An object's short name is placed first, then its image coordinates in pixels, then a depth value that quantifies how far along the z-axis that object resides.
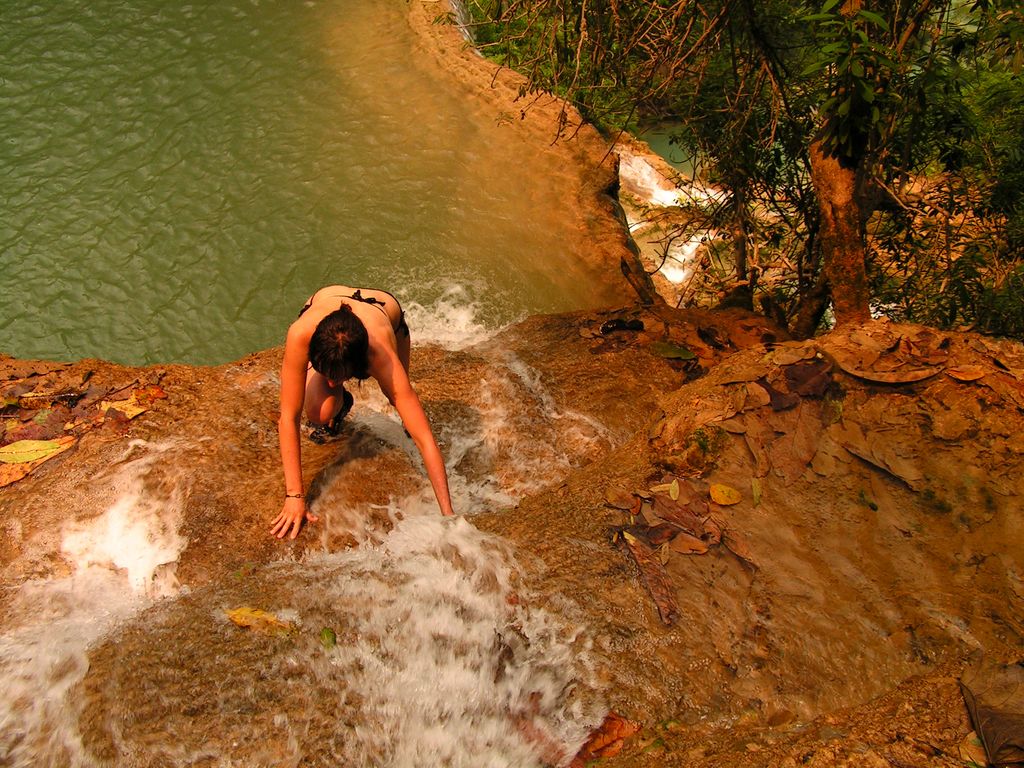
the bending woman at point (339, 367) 2.77
